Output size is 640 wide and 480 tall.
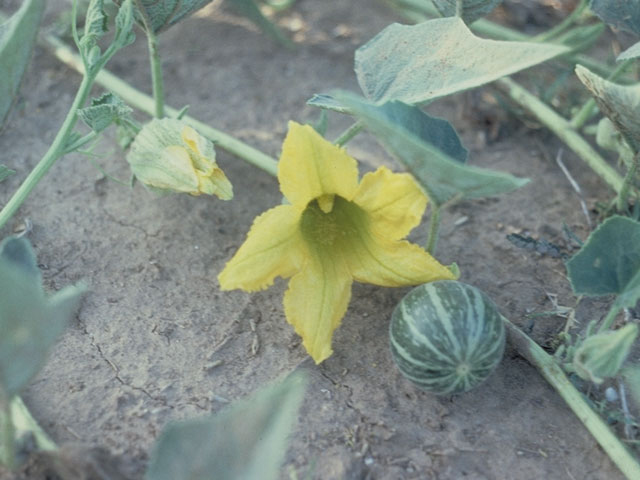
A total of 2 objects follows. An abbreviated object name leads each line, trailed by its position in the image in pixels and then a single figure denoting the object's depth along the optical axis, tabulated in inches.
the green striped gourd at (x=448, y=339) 15.8
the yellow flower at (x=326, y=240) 16.6
